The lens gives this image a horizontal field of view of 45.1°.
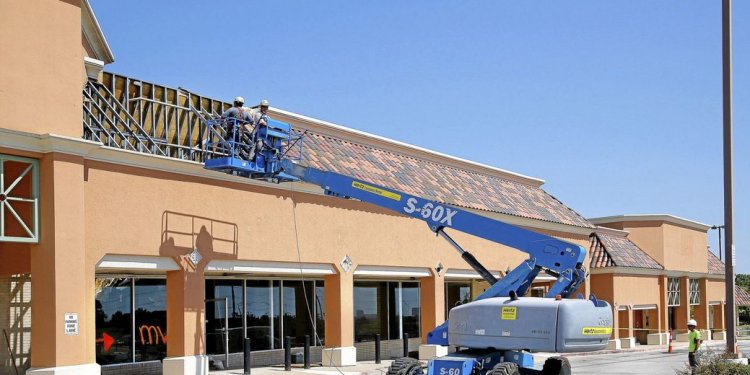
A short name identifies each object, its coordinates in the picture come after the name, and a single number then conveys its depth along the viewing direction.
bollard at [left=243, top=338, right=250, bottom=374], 24.00
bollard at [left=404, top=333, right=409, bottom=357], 29.17
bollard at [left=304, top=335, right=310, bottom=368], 26.11
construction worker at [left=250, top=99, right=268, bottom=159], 21.11
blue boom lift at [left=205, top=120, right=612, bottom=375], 15.97
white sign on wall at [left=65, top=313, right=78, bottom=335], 18.34
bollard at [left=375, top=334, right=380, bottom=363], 29.05
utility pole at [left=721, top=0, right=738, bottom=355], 21.23
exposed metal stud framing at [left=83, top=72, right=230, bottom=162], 21.53
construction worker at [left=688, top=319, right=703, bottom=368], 22.84
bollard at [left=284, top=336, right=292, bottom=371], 25.48
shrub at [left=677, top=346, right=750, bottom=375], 16.97
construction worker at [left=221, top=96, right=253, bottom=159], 21.13
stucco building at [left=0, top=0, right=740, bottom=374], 18.34
